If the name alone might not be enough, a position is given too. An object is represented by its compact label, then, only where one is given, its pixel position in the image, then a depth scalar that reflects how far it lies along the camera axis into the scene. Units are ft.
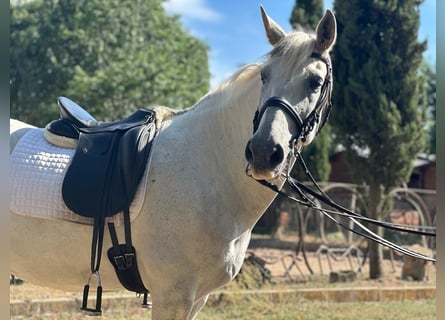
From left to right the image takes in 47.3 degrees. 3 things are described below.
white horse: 7.73
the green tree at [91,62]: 48.14
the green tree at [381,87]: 32.42
